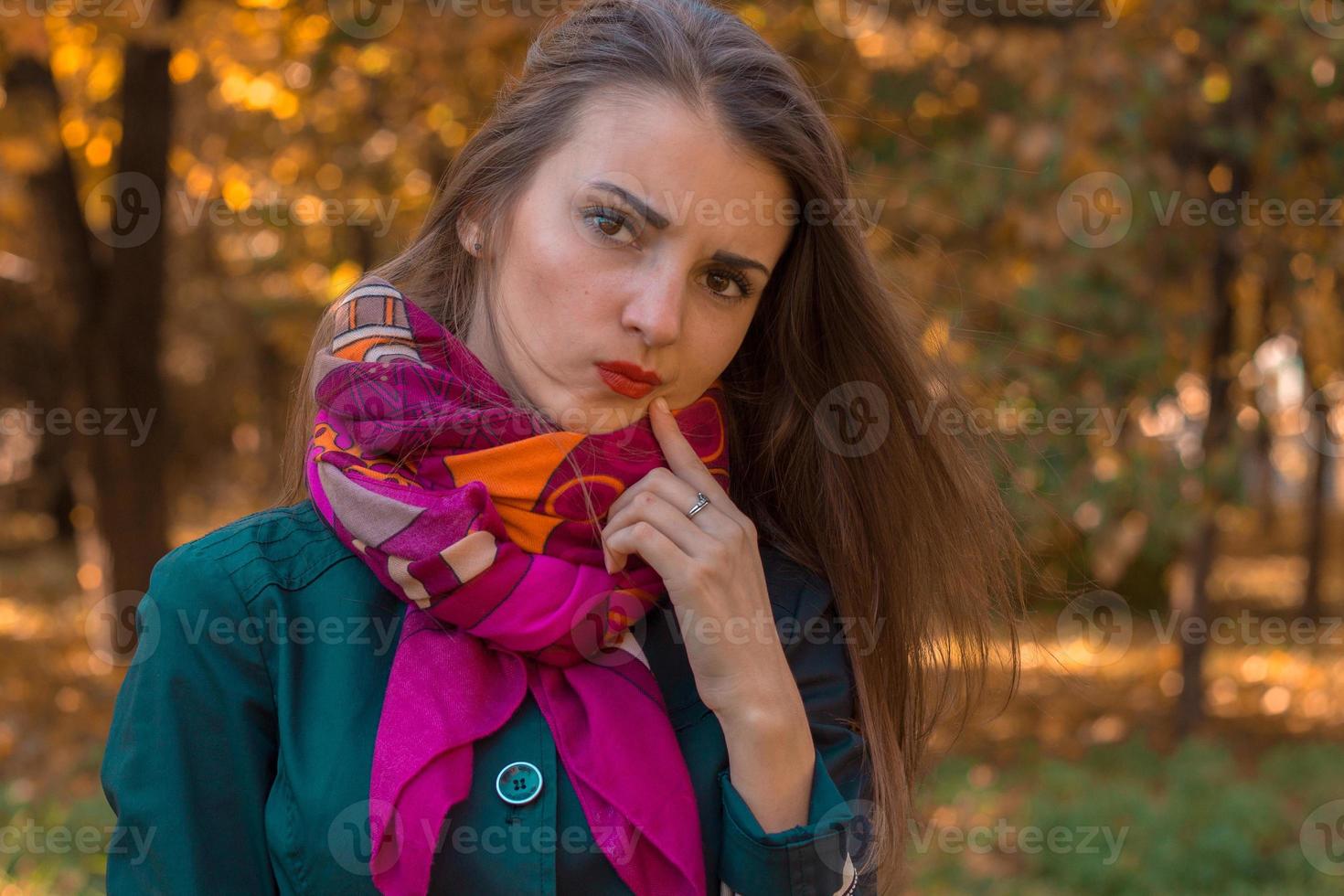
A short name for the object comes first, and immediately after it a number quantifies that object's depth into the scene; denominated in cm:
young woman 163
